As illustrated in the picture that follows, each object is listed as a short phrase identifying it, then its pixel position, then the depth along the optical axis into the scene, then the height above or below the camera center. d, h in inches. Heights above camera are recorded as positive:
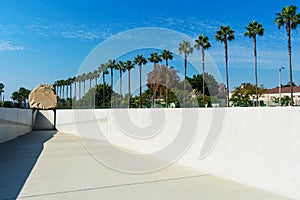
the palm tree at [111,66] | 1581.0 +267.2
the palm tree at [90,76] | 1875.5 +241.1
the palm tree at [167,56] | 1312.7 +276.0
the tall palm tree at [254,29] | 1026.7 +327.6
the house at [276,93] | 1743.2 +110.3
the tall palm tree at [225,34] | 1096.8 +329.7
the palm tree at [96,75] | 1845.0 +247.2
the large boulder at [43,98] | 1155.0 +43.4
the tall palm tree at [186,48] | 1253.7 +308.4
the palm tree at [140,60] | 1371.8 +264.3
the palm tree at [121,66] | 1498.4 +254.2
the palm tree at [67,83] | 2601.4 +263.5
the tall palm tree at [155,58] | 1338.3 +268.9
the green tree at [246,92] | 1623.0 +100.1
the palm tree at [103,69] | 1732.3 +271.8
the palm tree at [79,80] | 1937.0 +213.6
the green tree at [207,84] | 1620.3 +176.4
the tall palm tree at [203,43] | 1152.6 +305.3
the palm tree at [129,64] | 1425.9 +250.7
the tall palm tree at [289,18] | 872.3 +320.9
